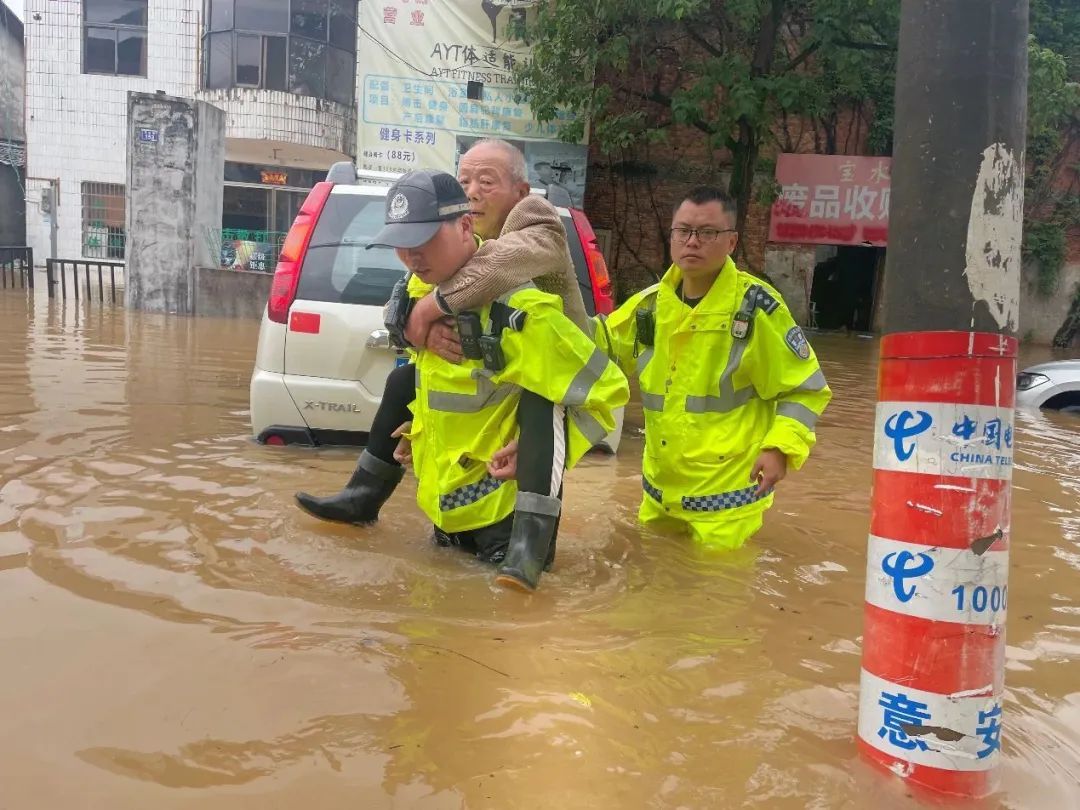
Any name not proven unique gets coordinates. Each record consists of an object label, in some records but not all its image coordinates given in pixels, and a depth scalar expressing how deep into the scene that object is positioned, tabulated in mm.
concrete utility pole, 1774
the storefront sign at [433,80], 15930
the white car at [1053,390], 9242
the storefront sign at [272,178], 21141
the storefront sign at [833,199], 17094
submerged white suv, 4523
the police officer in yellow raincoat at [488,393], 2887
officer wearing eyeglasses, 3410
